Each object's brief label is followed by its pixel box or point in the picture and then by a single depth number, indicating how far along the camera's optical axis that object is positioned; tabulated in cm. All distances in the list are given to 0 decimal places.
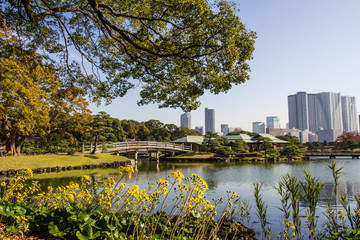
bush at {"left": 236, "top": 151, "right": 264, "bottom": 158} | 3089
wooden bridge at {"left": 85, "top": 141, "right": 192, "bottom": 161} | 2481
